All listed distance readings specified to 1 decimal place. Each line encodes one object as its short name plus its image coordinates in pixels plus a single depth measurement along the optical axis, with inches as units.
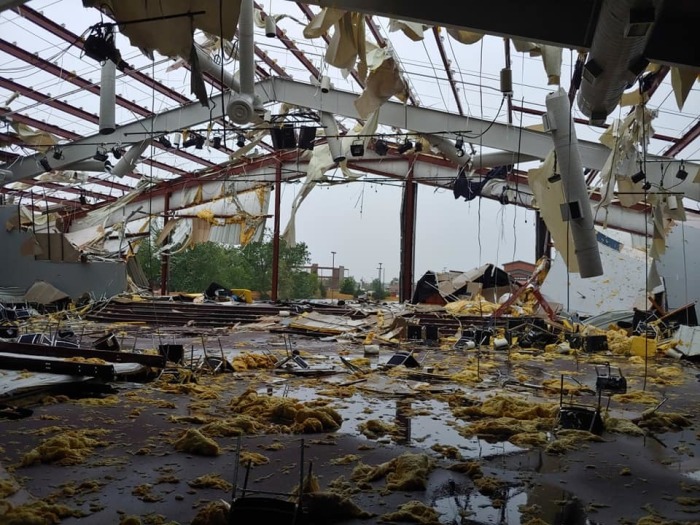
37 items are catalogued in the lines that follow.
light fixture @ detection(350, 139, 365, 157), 585.6
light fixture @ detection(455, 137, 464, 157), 604.4
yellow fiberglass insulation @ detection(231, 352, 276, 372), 309.0
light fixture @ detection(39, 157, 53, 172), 776.6
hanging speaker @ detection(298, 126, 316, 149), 588.7
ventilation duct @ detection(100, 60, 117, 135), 522.0
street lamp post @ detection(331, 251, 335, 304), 1695.1
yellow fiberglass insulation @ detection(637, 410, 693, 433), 198.7
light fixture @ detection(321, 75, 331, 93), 561.1
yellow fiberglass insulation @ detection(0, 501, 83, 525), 104.1
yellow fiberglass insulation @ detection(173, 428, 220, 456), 155.6
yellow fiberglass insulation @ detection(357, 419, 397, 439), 182.9
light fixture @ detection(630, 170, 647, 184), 454.4
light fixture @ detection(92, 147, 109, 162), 749.9
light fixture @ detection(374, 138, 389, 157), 665.9
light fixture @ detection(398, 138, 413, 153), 687.7
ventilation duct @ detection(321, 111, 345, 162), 615.8
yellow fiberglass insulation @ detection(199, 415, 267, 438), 176.7
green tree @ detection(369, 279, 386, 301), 1490.9
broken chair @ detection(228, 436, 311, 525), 102.5
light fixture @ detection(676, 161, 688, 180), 500.4
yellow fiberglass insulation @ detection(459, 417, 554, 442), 183.2
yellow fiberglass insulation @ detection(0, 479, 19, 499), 119.6
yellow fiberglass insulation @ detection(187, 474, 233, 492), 131.0
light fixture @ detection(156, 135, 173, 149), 759.1
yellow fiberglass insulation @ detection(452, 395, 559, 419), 207.1
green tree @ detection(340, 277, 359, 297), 1529.3
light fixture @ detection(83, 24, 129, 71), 174.9
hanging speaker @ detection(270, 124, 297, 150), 579.8
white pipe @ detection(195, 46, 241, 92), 414.8
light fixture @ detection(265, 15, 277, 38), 421.7
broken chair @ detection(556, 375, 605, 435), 188.4
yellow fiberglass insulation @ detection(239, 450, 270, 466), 150.5
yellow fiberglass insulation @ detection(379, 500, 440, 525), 114.6
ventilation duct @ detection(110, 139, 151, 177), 736.3
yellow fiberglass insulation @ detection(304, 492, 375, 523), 114.0
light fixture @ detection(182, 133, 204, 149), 700.7
